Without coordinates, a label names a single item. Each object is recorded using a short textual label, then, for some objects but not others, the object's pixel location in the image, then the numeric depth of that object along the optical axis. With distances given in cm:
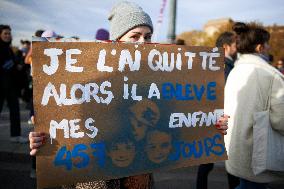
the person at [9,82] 524
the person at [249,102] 232
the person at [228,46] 367
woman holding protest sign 177
